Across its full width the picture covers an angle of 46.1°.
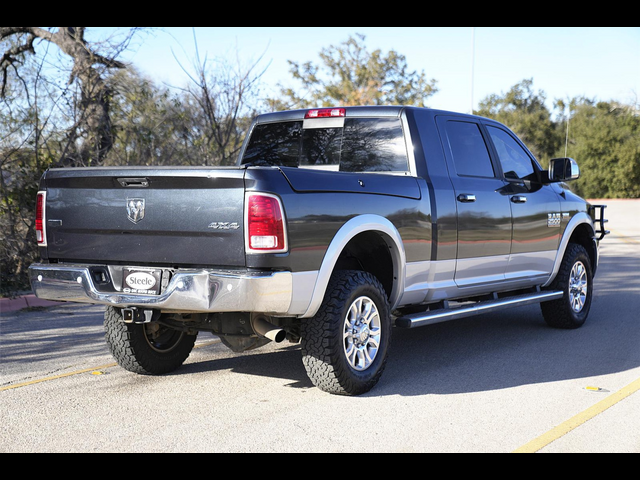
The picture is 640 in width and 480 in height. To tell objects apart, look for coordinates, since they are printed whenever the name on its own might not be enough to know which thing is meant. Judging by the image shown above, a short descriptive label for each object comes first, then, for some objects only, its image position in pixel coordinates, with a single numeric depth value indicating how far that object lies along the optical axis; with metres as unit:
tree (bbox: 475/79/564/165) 57.47
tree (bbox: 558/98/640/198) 47.66
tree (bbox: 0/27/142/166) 11.79
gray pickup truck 4.71
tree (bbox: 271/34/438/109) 42.38
